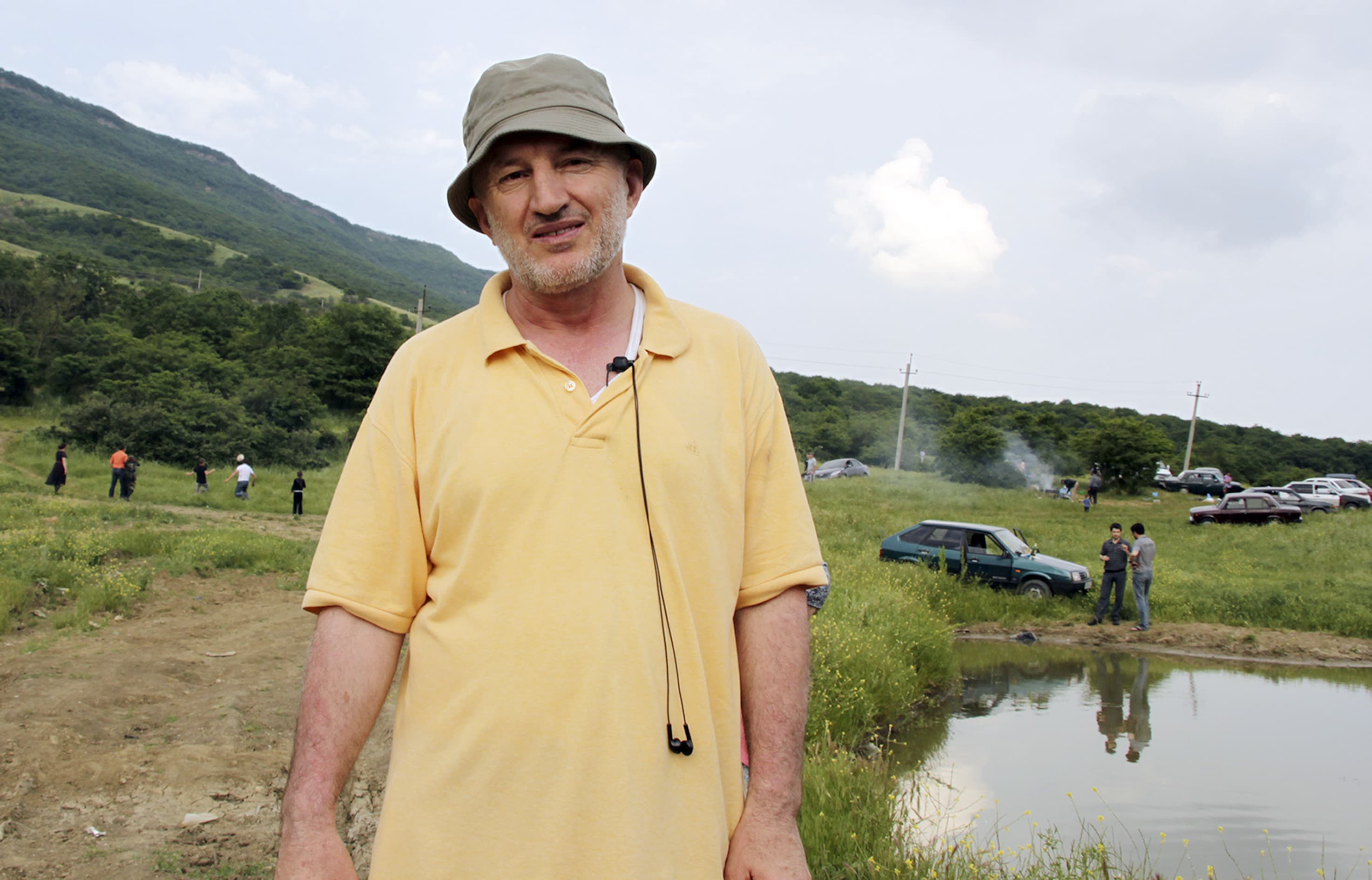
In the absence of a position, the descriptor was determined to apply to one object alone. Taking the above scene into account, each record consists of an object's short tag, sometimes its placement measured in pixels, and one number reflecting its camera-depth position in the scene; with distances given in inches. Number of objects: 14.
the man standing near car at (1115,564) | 617.6
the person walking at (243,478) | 962.7
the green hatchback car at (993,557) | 682.8
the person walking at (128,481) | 884.0
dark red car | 1243.2
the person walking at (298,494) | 904.9
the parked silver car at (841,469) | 1734.7
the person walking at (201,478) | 973.2
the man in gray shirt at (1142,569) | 618.5
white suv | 1561.3
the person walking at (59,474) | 873.5
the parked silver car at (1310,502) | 1401.3
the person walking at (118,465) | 874.1
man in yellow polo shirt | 61.7
